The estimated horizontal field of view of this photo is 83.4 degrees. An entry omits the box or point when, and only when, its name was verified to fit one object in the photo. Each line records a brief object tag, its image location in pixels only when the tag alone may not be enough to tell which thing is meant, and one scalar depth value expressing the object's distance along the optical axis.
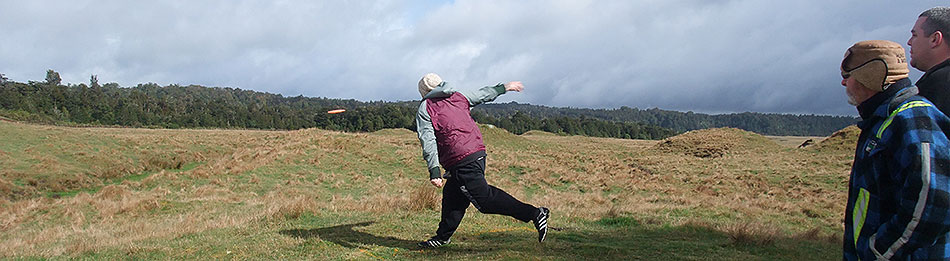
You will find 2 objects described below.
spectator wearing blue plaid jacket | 2.33
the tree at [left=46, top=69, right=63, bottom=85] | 138.90
